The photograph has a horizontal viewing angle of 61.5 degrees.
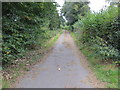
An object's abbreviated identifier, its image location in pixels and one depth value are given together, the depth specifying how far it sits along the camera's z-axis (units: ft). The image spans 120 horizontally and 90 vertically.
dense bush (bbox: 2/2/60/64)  12.82
